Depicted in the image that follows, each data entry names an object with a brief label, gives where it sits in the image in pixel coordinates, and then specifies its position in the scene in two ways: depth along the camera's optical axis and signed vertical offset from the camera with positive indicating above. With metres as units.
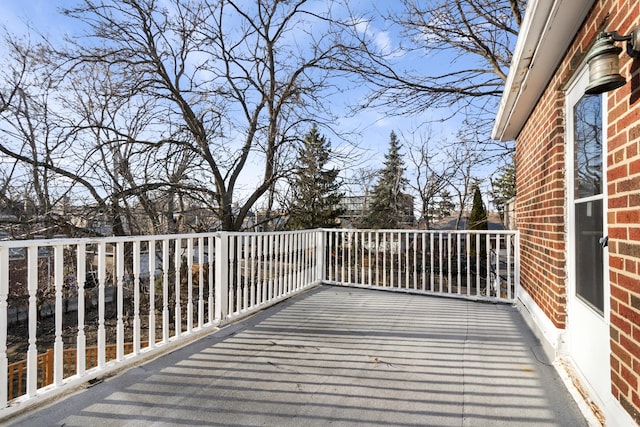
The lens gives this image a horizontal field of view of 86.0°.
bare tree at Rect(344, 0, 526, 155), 6.02 +2.98
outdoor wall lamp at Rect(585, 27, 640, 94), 1.36 +0.64
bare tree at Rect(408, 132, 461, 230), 12.14 +1.80
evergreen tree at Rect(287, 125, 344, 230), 8.12 +1.21
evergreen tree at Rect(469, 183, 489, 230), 12.52 +0.26
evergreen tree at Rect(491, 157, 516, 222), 12.27 +1.19
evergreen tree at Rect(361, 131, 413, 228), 15.79 +1.06
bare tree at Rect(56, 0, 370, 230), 6.50 +3.15
